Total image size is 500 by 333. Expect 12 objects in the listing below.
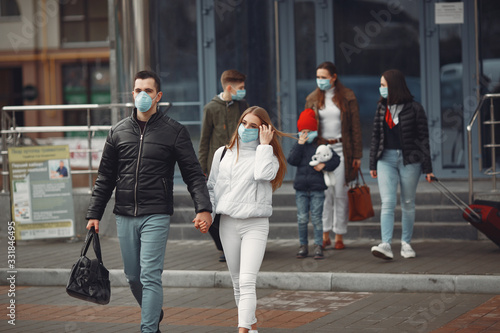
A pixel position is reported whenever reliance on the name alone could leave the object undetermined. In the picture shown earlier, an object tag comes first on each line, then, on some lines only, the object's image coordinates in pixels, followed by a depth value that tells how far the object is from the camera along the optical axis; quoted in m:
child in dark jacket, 18.45
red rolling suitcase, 18.14
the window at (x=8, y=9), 59.43
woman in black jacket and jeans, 18.05
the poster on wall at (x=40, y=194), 23.23
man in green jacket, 18.87
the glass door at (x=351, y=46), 26.35
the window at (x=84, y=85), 58.60
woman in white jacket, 12.11
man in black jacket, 11.87
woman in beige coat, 19.27
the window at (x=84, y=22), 58.40
